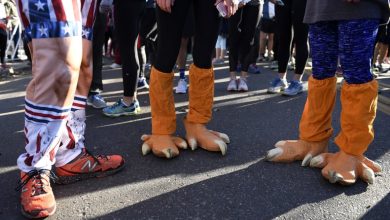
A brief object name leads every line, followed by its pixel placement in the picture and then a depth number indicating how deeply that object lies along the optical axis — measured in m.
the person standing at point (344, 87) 1.82
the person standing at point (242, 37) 3.95
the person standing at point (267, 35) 6.74
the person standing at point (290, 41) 3.54
